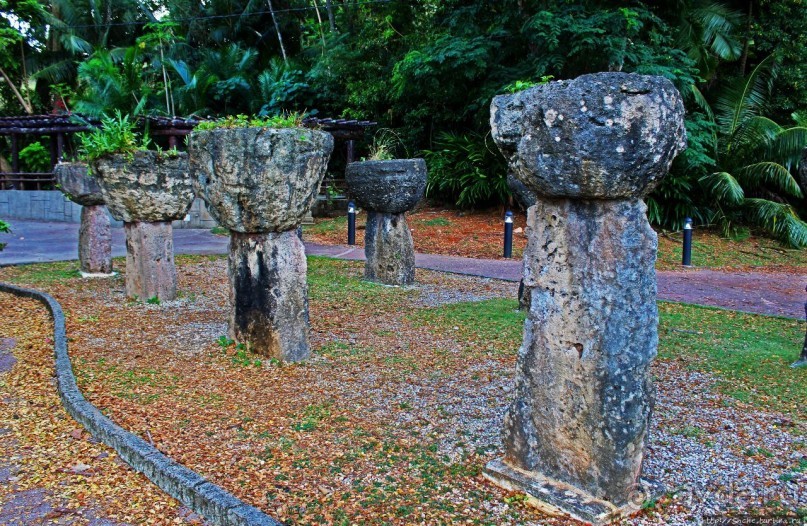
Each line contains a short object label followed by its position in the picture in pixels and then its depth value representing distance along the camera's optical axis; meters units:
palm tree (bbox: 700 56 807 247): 14.92
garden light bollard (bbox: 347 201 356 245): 14.66
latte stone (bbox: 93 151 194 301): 7.74
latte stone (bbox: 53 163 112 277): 9.40
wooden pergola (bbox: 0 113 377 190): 18.31
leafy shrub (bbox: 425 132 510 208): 17.42
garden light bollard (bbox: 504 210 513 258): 13.04
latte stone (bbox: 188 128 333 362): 5.28
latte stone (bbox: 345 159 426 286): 9.02
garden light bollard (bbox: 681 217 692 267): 12.54
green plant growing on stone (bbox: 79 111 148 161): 7.73
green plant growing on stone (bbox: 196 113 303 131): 5.38
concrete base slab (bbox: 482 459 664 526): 2.93
